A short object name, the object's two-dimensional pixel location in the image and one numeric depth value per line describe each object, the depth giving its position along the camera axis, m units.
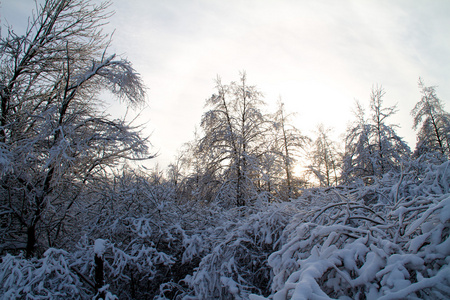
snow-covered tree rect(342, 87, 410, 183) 9.77
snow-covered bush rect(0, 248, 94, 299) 2.92
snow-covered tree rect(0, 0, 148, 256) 4.50
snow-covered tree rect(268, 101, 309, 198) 9.31
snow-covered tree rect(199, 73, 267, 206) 8.37
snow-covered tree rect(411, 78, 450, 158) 11.95
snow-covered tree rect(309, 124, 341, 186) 17.81
